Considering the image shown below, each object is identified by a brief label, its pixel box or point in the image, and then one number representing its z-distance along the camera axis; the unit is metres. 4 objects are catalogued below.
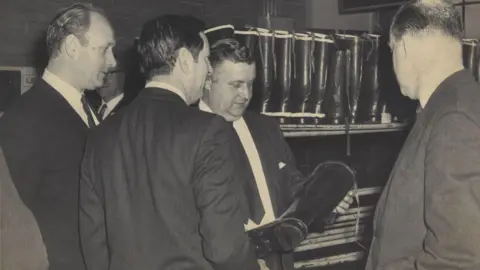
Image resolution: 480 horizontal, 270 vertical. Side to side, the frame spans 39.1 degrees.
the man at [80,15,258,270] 1.60
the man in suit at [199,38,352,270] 2.17
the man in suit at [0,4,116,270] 1.81
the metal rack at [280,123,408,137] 2.55
